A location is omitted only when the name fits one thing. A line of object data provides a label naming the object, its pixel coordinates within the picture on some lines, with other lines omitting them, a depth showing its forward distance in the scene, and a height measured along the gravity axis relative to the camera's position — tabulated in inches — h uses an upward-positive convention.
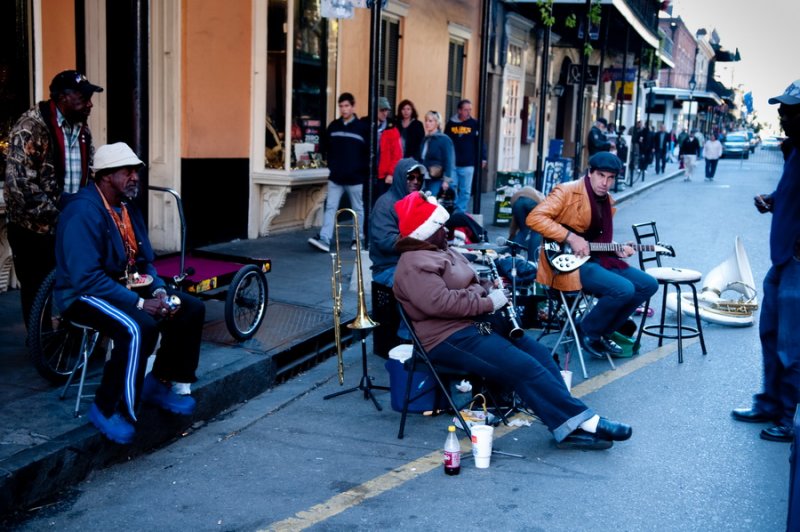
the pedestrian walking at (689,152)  1280.8 -19.6
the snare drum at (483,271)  261.8 -40.2
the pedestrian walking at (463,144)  542.3 -7.4
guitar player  260.4 -31.5
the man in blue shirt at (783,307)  210.5 -40.2
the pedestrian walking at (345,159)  421.4 -14.6
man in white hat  182.9 -37.8
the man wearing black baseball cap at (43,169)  214.5 -12.2
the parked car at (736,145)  2133.4 -10.7
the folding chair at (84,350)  193.6 -52.2
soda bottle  182.7 -65.2
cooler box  217.3 -61.4
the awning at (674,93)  1962.4 +100.1
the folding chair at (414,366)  202.5 -53.2
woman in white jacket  1267.2 -16.3
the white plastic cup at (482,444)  188.4 -64.9
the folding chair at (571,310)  262.4 -54.5
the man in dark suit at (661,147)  1403.8 -14.1
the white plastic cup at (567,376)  231.3 -61.5
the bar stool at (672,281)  280.8 -44.5
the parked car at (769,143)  2955.2 -4.8
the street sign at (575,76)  1034.1 +68.9
